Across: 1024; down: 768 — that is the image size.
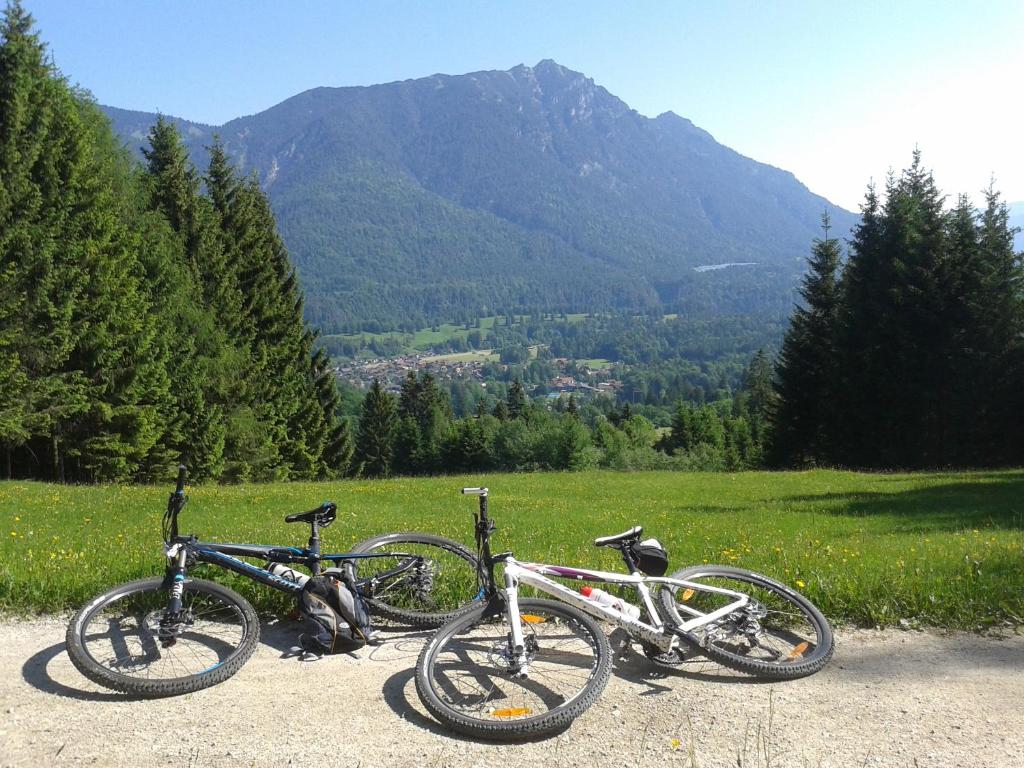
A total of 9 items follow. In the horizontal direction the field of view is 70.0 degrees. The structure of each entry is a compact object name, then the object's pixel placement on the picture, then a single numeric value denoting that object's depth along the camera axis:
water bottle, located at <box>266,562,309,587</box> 5.46
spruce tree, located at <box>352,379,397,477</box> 81.19
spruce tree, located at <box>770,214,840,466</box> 43.91
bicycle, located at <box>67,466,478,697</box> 4.88
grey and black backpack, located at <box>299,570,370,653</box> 5.27
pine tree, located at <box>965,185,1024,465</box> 36.38
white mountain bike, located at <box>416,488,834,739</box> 4.46
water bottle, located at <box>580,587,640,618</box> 5.00
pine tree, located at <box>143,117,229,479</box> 32.72
